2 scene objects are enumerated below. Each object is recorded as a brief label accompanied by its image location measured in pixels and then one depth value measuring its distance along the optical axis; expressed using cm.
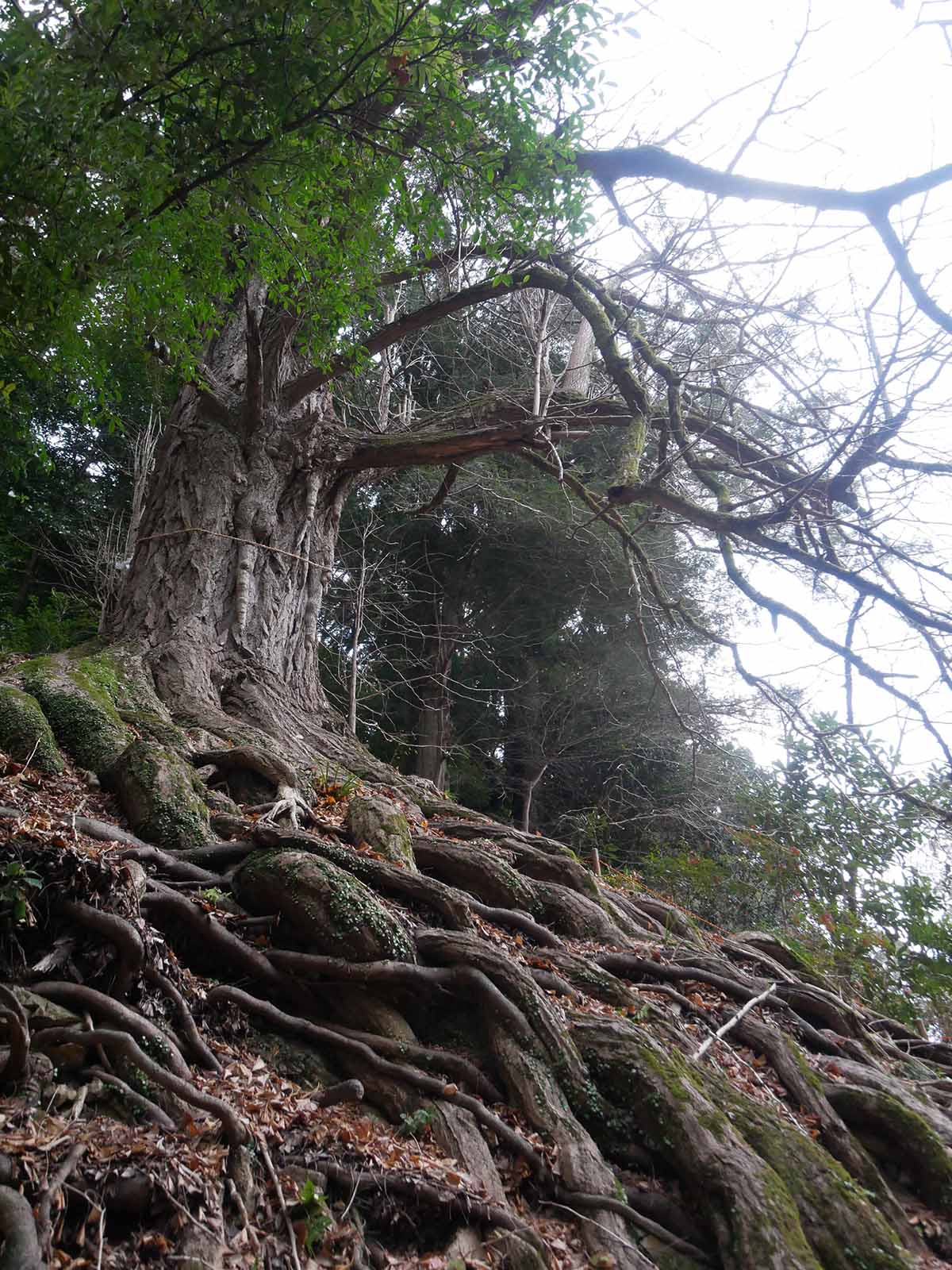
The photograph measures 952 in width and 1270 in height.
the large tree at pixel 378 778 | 261
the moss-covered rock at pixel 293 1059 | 286
